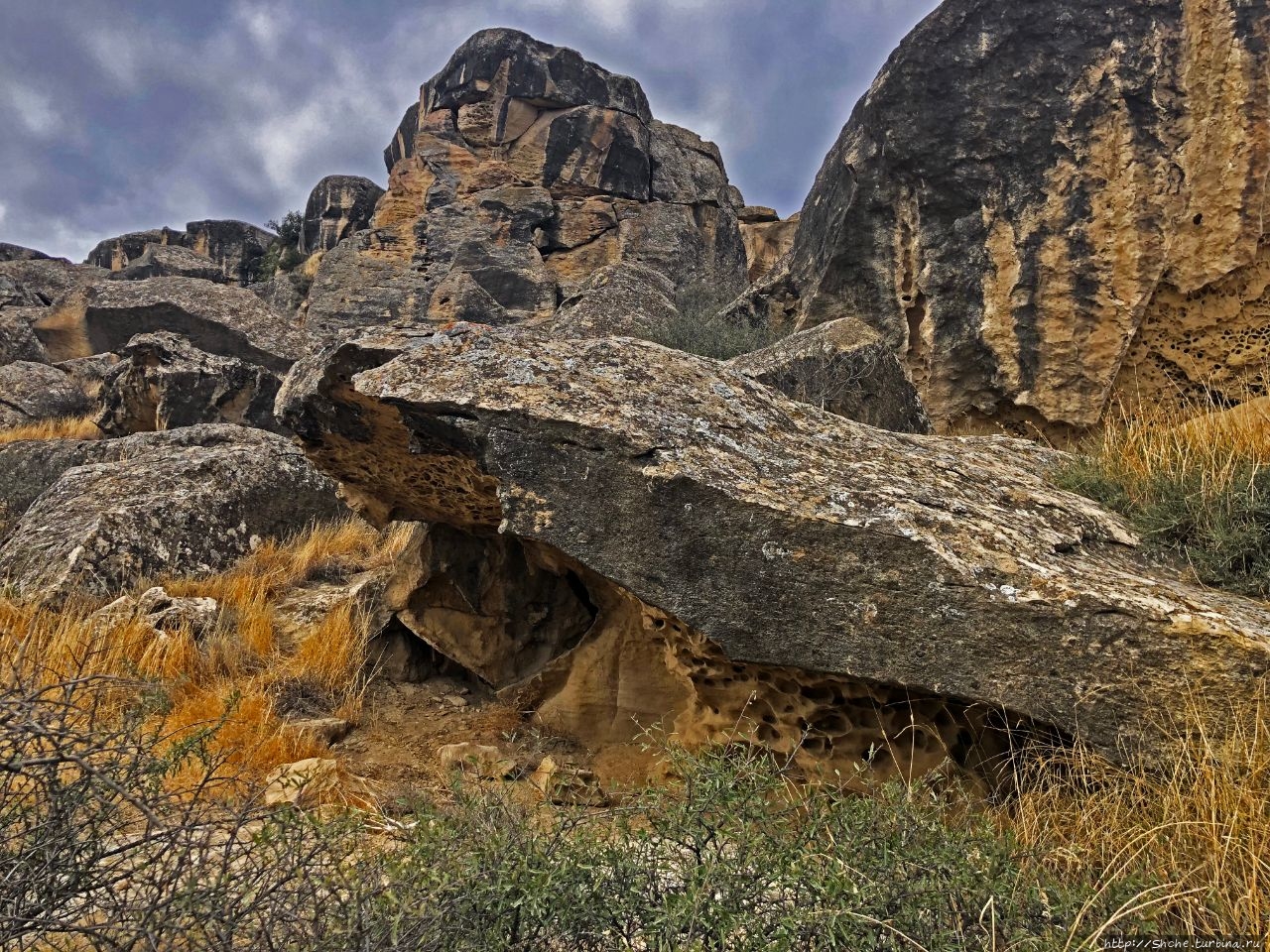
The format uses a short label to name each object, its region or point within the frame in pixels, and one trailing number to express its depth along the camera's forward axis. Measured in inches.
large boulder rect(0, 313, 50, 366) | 670.5
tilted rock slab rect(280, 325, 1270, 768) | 115.6
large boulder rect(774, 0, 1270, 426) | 243.6
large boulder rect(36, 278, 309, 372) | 581.9
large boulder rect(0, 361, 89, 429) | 574.9
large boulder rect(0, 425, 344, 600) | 228.2
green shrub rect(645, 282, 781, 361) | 351.9
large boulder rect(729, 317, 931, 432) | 247.4
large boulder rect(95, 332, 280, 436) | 422.9
